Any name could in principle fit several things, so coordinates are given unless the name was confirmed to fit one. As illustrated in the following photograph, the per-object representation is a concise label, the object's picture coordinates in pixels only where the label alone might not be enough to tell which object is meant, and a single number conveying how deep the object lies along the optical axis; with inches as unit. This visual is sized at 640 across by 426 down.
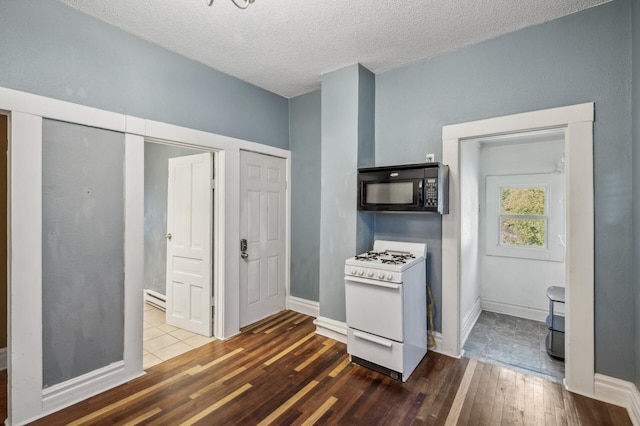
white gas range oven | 92.6
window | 151.3
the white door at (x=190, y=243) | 124.6
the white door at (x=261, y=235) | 133.3
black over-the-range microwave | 98.0
